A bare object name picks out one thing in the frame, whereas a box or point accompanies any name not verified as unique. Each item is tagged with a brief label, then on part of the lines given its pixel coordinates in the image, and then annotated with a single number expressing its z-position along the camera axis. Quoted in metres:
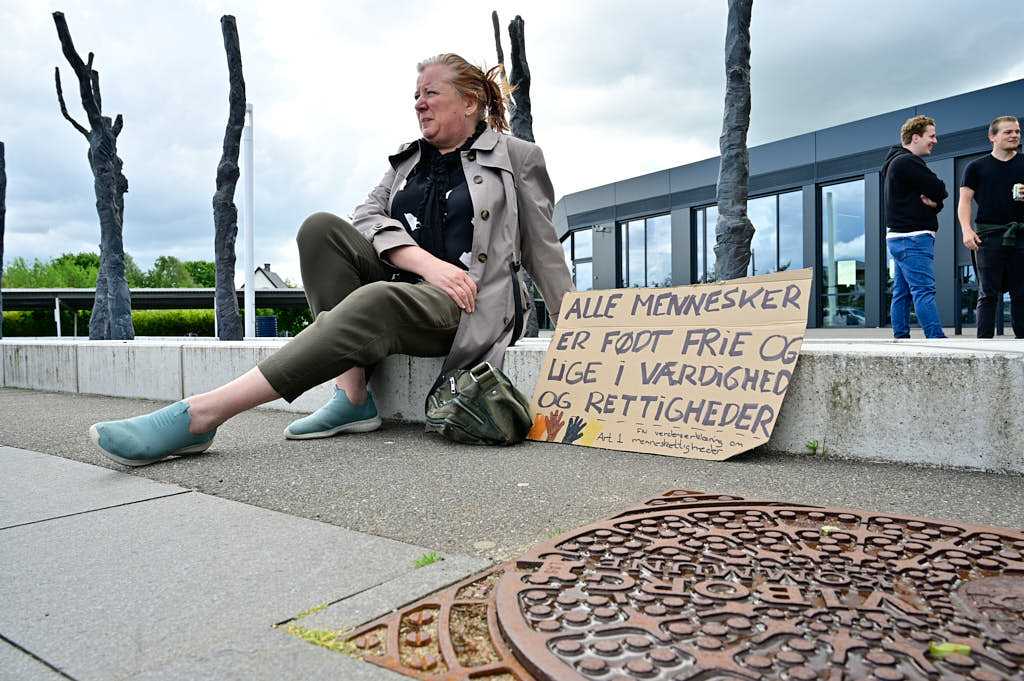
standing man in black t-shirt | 4.73
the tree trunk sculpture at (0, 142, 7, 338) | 13.25
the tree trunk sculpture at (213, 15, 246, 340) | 9.10
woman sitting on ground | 2.76
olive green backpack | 2.80
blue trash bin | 21.81
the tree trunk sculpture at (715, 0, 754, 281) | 5.22
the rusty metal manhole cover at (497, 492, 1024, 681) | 1.01
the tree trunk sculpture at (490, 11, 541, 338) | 6.87
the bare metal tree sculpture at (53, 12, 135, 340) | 9.44
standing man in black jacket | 4.77
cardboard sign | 2.61
